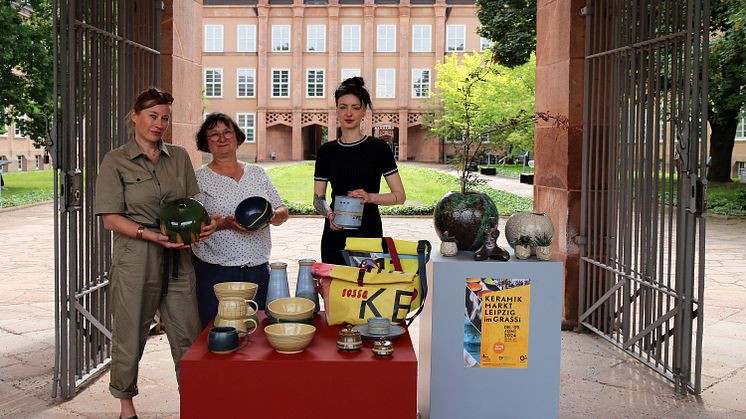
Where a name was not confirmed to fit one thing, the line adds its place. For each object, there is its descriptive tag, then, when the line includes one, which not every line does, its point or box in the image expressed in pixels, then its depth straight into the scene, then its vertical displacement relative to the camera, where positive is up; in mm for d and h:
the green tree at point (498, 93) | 28984 +2932
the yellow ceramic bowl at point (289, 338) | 3029 -705
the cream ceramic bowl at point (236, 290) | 3426 -585
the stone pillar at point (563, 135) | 6668 +258
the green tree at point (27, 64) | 20969 +2685
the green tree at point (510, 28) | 17484 +3162
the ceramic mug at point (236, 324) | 3211 -689
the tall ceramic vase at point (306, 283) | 3537 -564
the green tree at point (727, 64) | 17250 +2590
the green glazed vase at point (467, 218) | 3902 -282
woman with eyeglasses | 4246 -388
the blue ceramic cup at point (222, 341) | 3018 -717
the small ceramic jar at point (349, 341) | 3076 -725
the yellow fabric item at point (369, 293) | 3385 -584
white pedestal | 3670 -931
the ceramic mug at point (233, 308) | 3244 -633
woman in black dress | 4458 -61
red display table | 2951 -877
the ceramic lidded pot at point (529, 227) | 3832 -317
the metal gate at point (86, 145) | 4785 +91
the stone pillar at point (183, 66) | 6660 +849
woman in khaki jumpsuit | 3854 -434
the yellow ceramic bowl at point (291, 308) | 3322 -654
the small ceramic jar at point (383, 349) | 3014 -737
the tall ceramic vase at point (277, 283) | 3543 -569
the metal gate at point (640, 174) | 4973 -69
